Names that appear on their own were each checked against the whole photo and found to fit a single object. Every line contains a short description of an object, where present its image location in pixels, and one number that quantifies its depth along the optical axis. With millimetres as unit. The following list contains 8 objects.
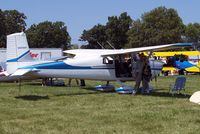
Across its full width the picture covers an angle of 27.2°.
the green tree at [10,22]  88812
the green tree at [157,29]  76938
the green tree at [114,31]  94675
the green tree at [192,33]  96675
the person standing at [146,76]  17594
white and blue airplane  17344
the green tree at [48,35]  106625
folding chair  16812
